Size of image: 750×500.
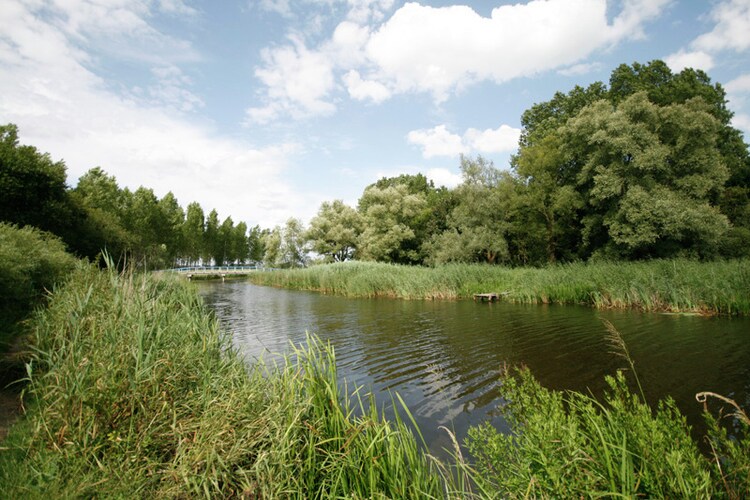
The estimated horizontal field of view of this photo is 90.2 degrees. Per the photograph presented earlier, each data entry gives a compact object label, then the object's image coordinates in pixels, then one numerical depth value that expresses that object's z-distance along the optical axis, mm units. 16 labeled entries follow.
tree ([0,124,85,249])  12656
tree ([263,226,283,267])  56688
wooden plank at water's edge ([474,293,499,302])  19684
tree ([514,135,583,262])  28594
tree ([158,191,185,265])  47031
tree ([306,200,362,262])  45412
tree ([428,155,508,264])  29578
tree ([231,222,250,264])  68062
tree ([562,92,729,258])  20641
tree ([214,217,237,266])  65000
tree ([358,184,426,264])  42344
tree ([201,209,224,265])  60656
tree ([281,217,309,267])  54531
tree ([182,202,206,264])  53625
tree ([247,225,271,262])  77062
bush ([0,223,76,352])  6445
